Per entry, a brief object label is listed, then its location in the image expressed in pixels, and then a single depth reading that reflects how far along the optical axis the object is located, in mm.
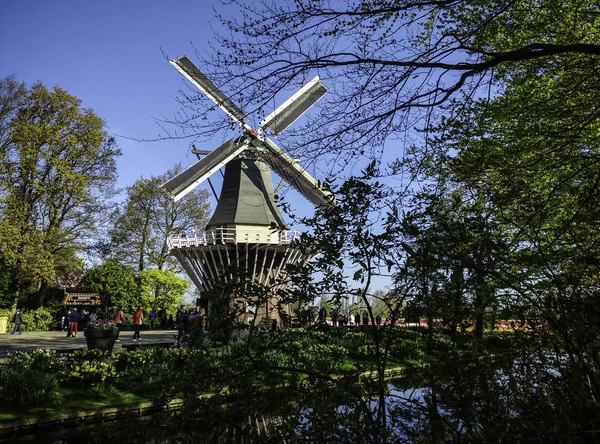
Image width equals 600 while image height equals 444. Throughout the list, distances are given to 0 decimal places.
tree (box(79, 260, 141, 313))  27125
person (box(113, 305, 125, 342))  19681
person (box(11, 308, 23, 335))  20891
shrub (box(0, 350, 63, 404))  7465
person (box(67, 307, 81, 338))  19783
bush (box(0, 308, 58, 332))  22859
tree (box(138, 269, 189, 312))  28109
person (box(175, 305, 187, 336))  25291
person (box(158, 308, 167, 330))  28609
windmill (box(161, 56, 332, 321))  20469
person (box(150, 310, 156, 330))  27564
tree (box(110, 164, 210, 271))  31141
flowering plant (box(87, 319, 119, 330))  12651
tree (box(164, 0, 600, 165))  3732
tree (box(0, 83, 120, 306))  21953
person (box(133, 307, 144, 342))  18500
